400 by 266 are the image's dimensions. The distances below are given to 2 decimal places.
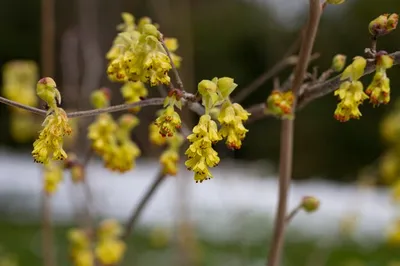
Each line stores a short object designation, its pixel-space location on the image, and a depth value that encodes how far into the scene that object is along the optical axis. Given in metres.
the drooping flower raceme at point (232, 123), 0.53
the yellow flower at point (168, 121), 0.52
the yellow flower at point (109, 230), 0.76
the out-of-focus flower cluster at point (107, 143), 0.64
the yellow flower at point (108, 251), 0.74
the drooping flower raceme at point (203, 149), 0.51
